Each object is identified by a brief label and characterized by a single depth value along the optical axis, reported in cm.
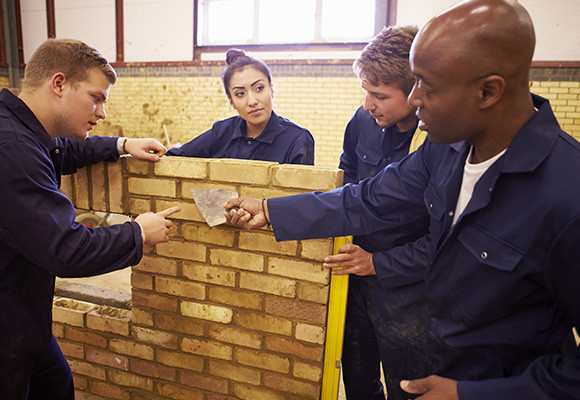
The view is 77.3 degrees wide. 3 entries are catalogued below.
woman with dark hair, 224
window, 687
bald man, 91
